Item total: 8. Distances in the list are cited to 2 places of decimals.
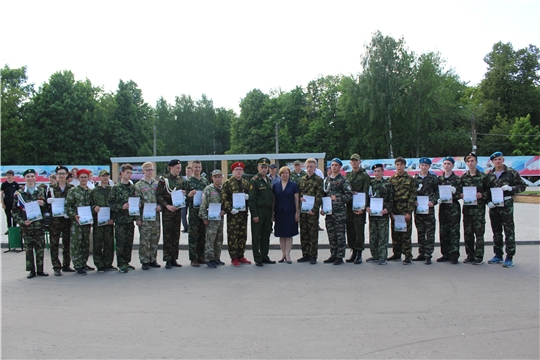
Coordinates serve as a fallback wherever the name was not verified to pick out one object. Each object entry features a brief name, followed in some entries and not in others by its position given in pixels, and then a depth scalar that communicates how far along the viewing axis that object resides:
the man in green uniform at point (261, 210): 8.73
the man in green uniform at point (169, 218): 8.53
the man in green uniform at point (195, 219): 8.70
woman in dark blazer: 8.89
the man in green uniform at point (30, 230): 7.88
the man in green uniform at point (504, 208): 8.19
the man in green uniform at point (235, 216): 8.65
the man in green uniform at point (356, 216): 8.64
